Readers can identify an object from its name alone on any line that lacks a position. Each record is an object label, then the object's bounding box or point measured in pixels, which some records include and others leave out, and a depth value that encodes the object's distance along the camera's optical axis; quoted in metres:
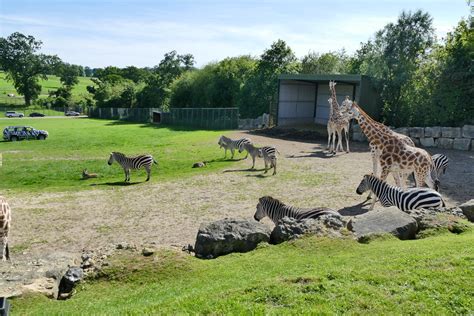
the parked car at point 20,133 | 33.69
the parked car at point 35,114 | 69.88
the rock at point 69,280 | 7.03
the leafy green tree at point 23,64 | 87.31
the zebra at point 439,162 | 16.06
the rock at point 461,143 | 24.08
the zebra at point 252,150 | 19.30
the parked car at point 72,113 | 73.50
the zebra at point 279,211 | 9.69
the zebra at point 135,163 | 18.16
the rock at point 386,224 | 8.38
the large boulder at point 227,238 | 8.21
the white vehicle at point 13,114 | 67.97
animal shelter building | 33.50
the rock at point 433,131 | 25.18
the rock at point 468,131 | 24.11
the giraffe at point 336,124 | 22.52
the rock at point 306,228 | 8.27
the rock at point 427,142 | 25.39
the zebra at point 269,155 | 18.11
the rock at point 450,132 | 24.53
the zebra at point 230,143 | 21.70
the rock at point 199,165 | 20.22
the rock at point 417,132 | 25.80
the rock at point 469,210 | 9.89
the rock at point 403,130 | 26.41
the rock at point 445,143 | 24.70
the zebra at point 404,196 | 10.38
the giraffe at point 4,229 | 9.09
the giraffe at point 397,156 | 12.55
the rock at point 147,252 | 7.61
